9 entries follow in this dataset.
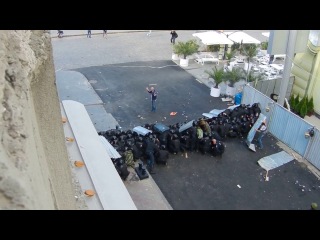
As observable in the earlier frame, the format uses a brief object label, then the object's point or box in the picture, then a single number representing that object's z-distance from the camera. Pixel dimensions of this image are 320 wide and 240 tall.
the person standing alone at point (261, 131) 13.46
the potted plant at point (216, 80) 17.20
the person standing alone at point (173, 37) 24.90
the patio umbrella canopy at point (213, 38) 21.37
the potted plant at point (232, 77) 17.16
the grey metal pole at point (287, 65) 13.19
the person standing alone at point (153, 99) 15.81
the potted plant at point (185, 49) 21.25
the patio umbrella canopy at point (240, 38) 21.75
